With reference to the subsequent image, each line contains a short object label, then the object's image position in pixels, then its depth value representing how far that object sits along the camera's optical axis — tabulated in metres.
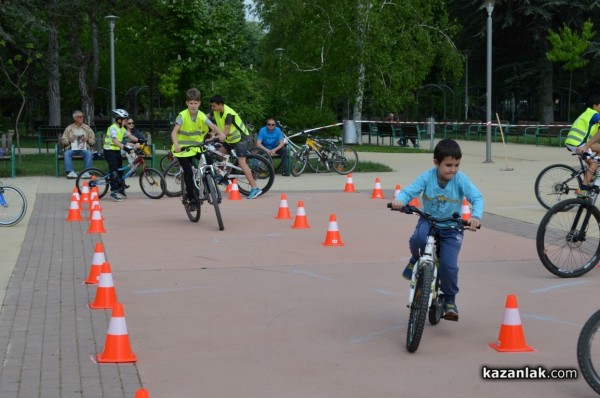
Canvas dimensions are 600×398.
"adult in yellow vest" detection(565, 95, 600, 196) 13.34
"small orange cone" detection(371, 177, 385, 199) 17.20
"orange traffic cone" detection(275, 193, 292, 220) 14.09
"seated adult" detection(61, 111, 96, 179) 21.61
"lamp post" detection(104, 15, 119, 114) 30.56
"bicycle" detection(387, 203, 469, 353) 6.32
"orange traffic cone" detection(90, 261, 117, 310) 7.73
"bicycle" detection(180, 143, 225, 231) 13.11
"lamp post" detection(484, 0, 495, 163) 26.55
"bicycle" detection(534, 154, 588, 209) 14.18
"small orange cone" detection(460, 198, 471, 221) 13.16
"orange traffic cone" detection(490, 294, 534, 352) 6.44
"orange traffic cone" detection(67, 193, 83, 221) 14.03
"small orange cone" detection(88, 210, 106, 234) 12.66
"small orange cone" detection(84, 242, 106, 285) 8.86
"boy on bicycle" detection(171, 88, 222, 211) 13.74
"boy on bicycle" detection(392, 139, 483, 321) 6.84
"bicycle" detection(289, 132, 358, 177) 22.81
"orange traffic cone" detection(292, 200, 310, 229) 13.02
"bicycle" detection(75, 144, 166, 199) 17.39
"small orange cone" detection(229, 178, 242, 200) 17.08
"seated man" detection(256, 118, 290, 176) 22.02
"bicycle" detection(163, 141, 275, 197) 16.64
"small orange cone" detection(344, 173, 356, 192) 18.45
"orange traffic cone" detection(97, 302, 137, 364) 6.18
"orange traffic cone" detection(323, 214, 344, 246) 11.38
